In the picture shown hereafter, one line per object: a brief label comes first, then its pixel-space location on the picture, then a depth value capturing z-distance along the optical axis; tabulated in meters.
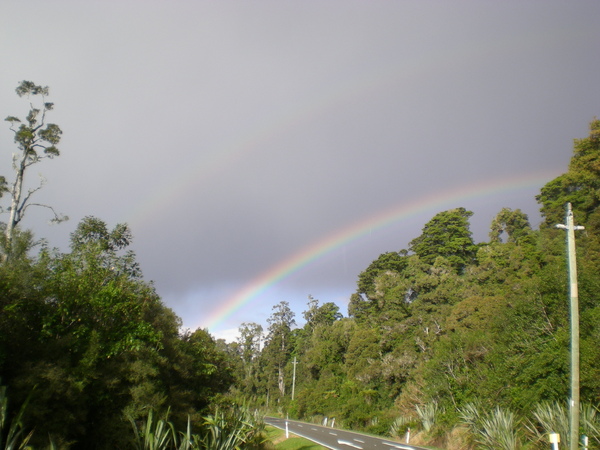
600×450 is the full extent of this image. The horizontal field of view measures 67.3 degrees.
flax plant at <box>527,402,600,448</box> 14.68
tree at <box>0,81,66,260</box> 20.73
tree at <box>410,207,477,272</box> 75.88
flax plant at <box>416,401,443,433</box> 30.02
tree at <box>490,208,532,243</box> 71.69
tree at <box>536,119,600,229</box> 34.00
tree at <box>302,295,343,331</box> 97.94
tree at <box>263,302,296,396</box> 99.11
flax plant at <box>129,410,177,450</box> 9.92
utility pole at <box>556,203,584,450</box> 11.70
